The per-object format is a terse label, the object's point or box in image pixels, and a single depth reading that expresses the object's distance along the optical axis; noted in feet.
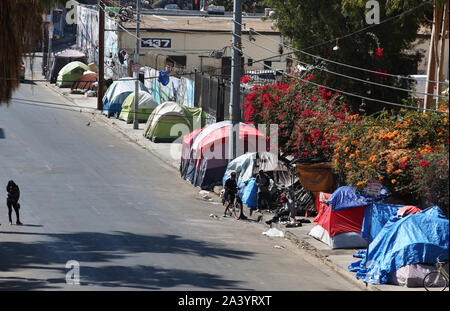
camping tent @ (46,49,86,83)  196.85
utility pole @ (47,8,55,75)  197.88
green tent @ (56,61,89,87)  188.44
